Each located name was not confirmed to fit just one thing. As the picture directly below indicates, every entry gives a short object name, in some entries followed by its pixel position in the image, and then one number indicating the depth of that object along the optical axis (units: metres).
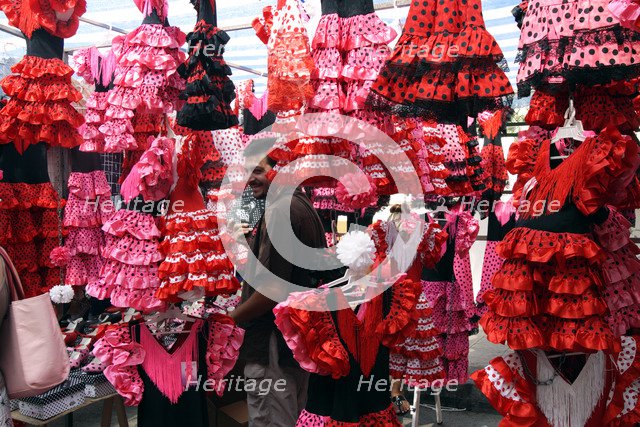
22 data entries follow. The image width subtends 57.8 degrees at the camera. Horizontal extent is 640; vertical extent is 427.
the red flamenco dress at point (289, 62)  2.42
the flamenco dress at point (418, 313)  2.38
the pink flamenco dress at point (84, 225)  4.68
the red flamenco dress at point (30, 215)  4.20
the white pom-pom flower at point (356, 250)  2.04
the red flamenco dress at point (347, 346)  2.04
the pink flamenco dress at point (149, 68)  2.62
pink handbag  2.16
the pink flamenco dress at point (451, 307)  4.53
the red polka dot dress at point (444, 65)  2.03
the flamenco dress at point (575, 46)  1.83
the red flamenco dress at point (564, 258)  2.02
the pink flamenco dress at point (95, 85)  4.25
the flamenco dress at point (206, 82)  2.41
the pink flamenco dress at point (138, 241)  2.47
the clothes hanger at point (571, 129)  2.12
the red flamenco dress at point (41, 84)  3.61
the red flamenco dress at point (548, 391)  2.22
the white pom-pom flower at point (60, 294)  4.04
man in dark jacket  2.79
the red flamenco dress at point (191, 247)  2.44
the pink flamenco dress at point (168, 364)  2.50
